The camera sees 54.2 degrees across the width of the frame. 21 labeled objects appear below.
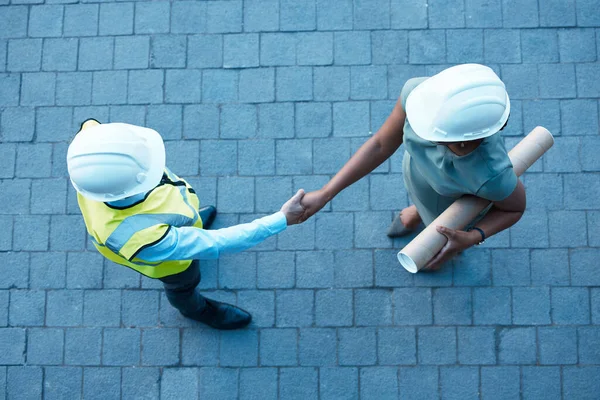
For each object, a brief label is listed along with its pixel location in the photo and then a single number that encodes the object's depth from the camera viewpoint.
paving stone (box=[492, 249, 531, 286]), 4.20
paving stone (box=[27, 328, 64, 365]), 4.26
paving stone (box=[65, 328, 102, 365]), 4.25
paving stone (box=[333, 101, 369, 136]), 4.51
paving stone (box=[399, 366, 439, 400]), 4.09
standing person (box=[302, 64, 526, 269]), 2.45
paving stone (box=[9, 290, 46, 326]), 4.31
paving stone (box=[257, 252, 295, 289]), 4.29
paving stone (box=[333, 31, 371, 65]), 4.62
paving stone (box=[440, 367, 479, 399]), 4.07
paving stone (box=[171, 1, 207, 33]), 4.74
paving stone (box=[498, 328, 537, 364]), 4.10
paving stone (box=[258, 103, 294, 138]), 4.53
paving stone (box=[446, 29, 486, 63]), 4.59
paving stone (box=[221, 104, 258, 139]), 4.54
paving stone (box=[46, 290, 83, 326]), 4.30
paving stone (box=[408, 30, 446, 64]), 4.60
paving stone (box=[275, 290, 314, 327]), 4.23
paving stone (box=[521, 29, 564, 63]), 4.55
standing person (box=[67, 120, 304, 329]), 2.78
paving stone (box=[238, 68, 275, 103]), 4.60
